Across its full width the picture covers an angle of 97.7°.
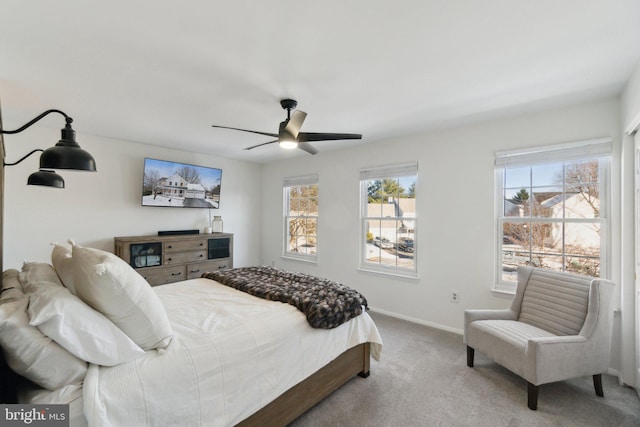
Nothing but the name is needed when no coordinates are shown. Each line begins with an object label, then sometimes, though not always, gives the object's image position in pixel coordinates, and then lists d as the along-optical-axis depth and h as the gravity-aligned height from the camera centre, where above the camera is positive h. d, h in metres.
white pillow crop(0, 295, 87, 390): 1.06 -0.55
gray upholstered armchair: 2.00 -0.89
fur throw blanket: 2.01 -0.61
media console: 3.78 -0.58
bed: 1.15 -0.73
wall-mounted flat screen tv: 4.17 +0.49
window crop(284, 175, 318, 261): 4.95 +0.01
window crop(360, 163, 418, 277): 3.80 +0.00
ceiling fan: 2.31 +0.75
